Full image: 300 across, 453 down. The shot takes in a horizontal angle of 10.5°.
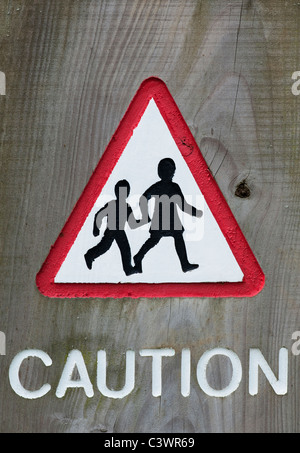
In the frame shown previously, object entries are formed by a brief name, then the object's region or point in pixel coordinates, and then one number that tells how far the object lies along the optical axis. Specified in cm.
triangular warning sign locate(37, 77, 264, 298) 129
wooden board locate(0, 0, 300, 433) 129
